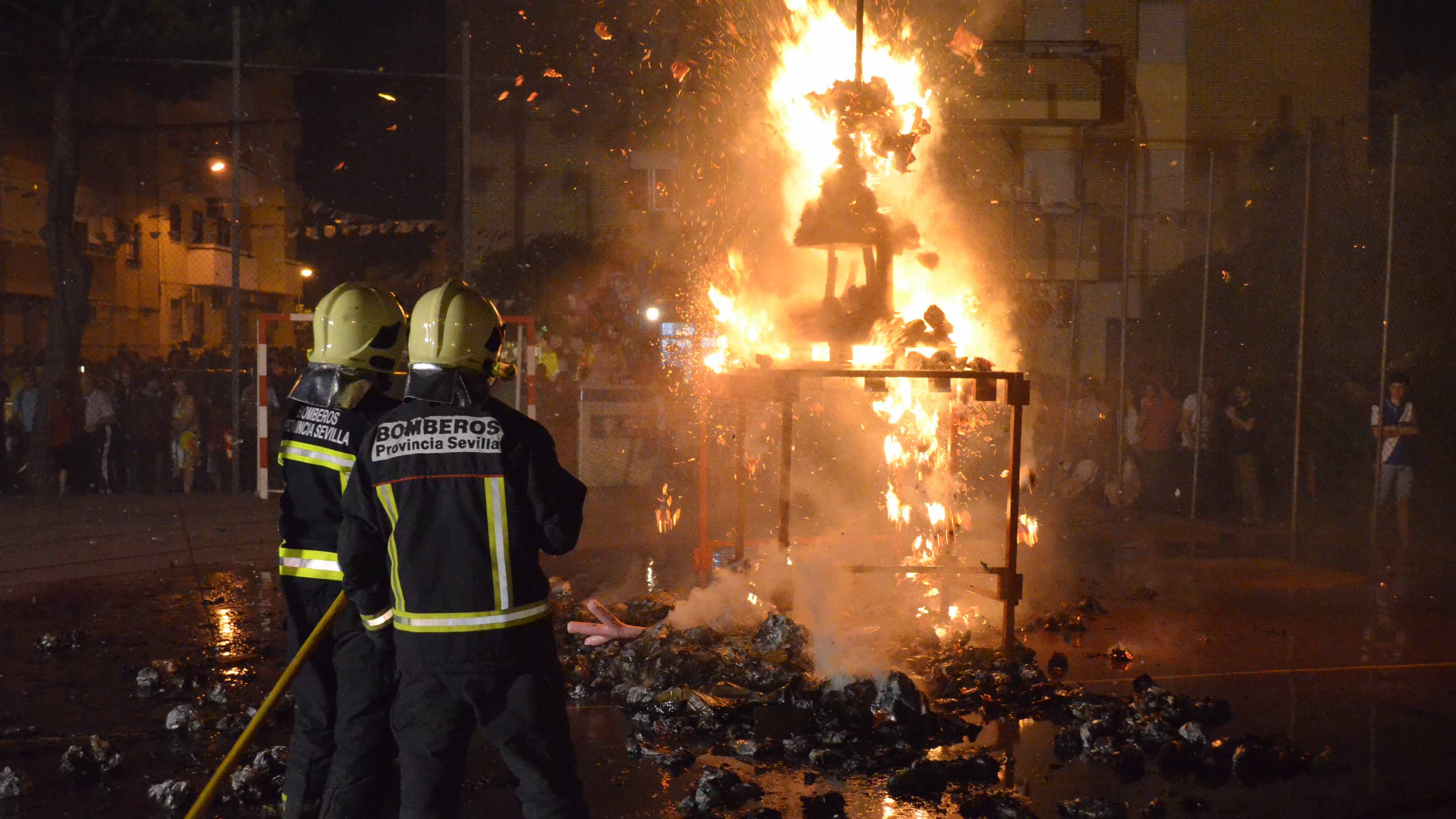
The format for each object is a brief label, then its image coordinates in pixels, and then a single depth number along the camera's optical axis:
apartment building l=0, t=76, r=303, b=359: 17.42
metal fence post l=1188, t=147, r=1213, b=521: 13.81
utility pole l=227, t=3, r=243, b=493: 14.91
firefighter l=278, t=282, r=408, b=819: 4.21
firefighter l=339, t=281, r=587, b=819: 3.59
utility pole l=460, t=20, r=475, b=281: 16.58
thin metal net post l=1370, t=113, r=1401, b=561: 11.22
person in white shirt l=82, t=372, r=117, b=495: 15.04
